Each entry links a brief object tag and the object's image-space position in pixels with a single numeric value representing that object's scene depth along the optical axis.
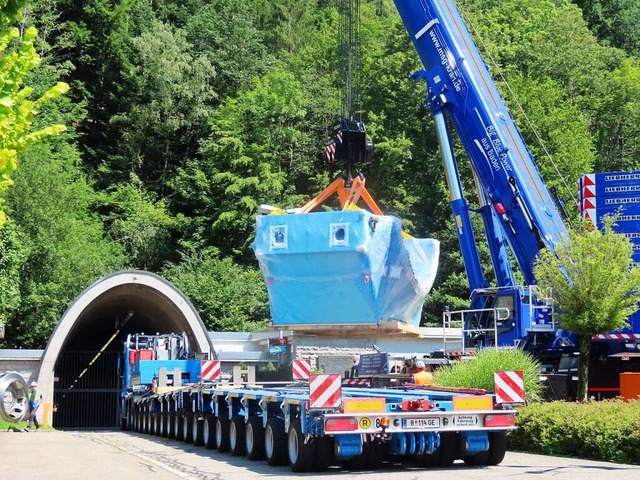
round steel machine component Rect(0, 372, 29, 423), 26.02
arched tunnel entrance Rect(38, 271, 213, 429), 28.11
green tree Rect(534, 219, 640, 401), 18.75
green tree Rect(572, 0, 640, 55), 68.00
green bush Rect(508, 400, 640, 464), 14.25
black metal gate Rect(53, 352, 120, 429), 35.47
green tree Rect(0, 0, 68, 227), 8.55
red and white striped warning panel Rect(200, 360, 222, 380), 20.28
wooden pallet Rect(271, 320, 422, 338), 30.14
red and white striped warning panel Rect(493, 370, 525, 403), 13.40
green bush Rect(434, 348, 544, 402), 17.91
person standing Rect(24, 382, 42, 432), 26.55
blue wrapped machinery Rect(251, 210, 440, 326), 29.14
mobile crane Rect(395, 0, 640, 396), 21.02
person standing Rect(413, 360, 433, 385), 16.77
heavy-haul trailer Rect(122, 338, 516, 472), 12.22
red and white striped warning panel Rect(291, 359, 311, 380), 20.48
